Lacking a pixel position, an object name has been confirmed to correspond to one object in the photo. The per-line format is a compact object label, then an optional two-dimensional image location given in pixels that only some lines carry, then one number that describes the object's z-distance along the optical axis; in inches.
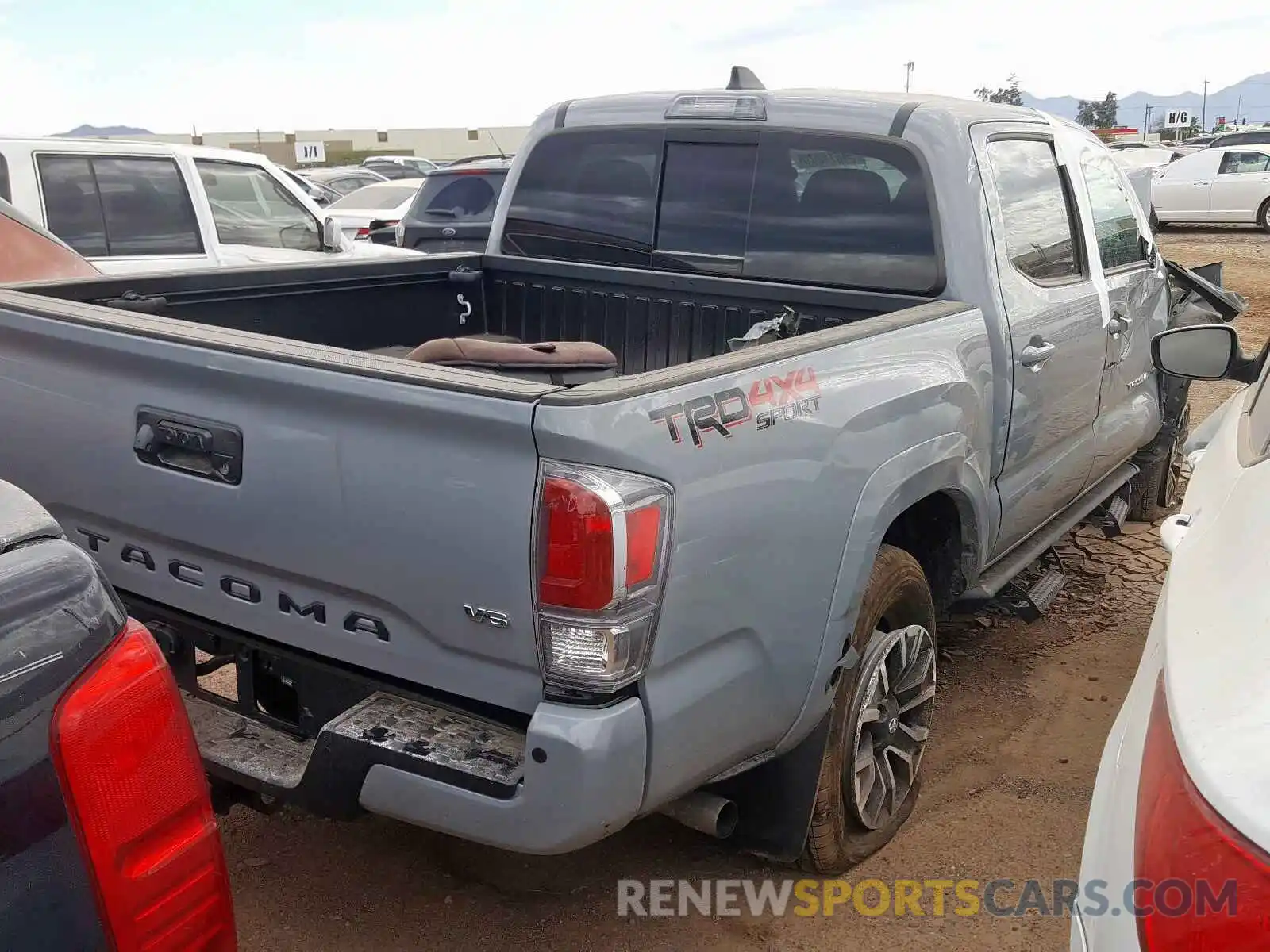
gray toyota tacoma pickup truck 85.5
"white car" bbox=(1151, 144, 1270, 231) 825.5
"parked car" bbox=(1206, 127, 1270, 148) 975.0
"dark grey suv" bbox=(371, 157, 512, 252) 406.3
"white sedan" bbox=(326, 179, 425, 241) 510.6
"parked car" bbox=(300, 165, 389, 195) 823.8
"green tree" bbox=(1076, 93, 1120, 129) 2886.3
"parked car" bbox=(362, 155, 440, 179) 979.3
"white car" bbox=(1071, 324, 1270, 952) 49.0
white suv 278.7
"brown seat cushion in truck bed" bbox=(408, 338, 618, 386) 119.3
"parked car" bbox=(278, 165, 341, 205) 658.2
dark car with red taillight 53.7
